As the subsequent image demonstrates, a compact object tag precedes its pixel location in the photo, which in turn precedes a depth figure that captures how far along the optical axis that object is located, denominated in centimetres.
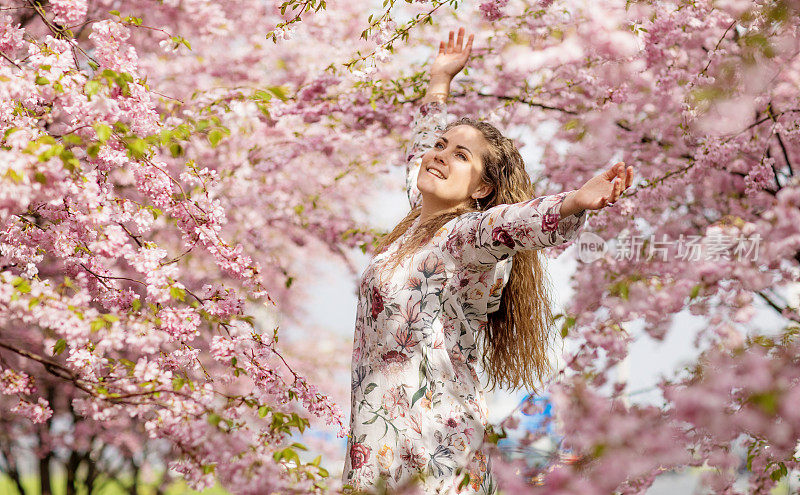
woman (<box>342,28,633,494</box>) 489
